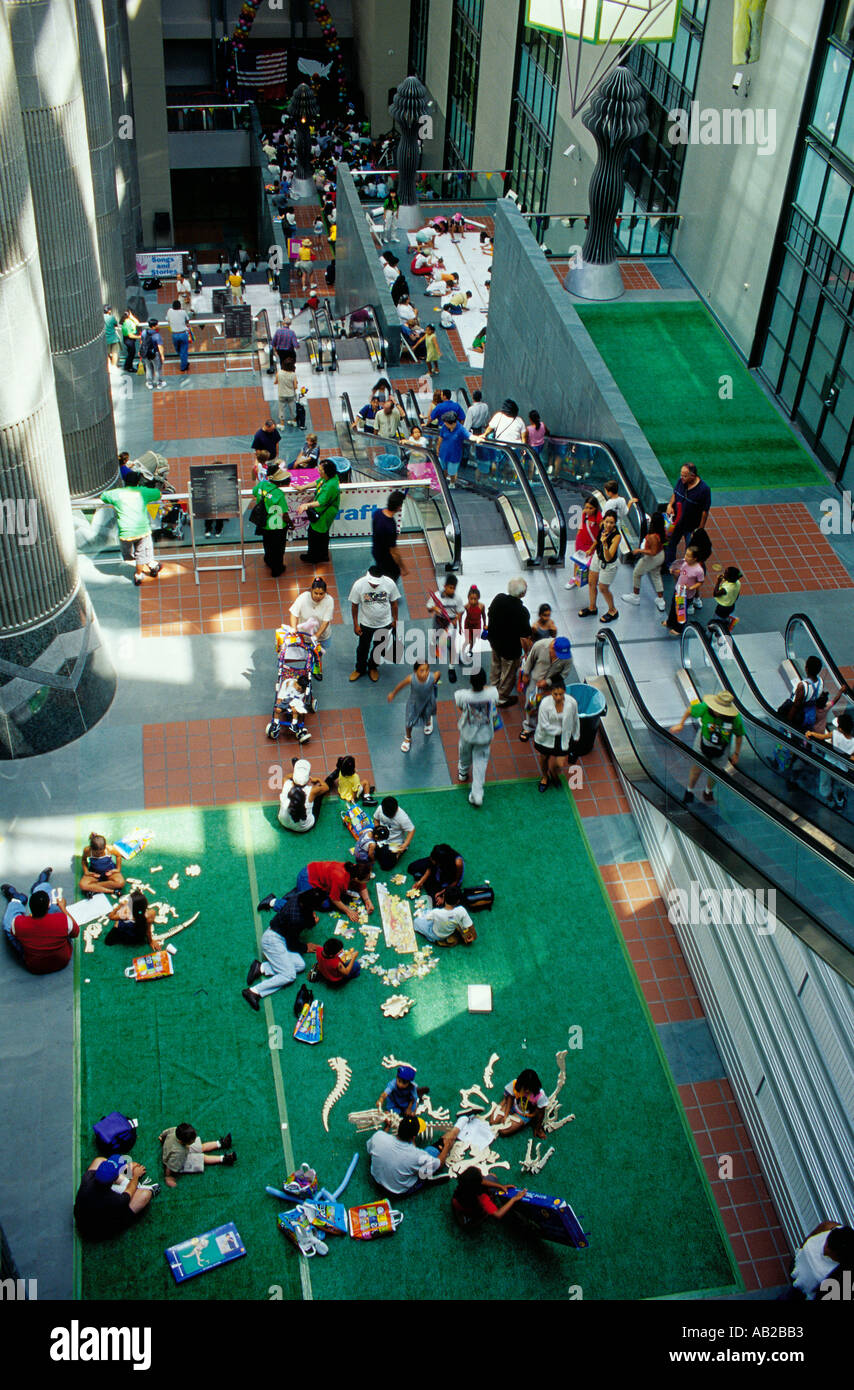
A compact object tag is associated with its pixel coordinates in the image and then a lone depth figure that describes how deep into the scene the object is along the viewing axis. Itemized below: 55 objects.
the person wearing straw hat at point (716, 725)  11.34
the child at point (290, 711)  13.13
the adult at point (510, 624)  13.02
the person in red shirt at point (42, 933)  10.65
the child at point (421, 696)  12.56
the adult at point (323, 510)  14.91
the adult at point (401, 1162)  9.46
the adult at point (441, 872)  11.64
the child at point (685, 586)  13.41
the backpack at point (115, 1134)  9.70
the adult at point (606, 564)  13.40
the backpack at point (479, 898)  11.67
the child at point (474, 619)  13.38
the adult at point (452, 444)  17.91
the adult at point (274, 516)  14.68
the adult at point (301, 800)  11.99
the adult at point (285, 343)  21.67
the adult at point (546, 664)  12.58
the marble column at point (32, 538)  10.77
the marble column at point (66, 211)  14.30
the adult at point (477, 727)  12.12
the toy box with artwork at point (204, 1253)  9.12
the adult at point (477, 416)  20.59
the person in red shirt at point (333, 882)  11.45
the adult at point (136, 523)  14.75
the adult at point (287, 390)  21.06
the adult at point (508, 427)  18.00
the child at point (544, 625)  12.94
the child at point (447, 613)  13.72
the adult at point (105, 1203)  9.16
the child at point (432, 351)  24.80
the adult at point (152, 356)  22.33
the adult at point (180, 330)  22.98
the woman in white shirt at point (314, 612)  13.65
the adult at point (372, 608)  13.33
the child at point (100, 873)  11.45
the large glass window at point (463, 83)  36.12
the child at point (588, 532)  13.88
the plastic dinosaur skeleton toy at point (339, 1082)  10.14
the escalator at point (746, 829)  9.29
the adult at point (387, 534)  14.19
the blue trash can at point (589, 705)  12.84
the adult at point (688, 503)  13.57
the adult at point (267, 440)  16.11
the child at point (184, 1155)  9.50
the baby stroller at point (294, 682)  13.16
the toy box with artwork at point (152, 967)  11.02
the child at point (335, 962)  10.75
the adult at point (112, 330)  22.33
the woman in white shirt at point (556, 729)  12.19
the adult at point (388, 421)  20.33
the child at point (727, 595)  13.12
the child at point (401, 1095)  9.75
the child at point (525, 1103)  9.84
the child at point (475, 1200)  9.22
